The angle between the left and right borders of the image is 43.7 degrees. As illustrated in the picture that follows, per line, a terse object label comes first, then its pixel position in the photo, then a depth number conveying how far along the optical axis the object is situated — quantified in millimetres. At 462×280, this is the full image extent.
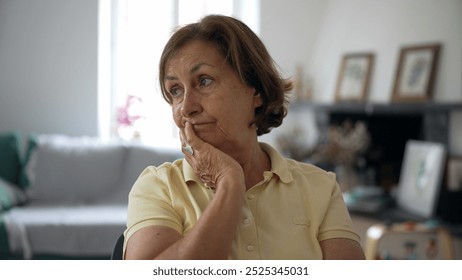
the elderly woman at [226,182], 884
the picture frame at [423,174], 2129
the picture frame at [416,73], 1818
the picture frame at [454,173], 2278
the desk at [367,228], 1564
